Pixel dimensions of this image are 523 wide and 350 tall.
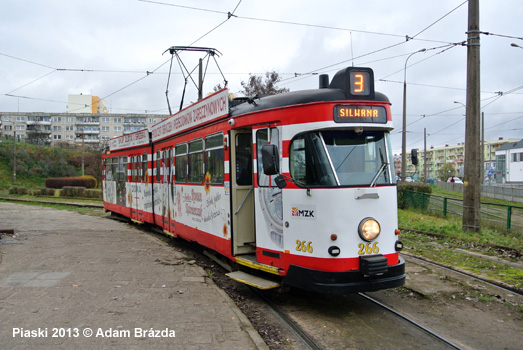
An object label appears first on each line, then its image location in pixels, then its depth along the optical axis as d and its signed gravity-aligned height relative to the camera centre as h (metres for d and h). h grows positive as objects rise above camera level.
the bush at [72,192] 37.70 -1.53
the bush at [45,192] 40.09 -1.59
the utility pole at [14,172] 54.00 +0.34
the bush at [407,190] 22.47 -1.09
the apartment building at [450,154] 131.35 +5.08
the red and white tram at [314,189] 5.97 -0.27
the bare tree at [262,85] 30.58 +6.16
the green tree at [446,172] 91.35 -0.72
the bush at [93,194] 36.12 -1.65
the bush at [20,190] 42.16 -1.45
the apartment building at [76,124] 101.56 +11.79
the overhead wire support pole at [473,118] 13.16 +1.53
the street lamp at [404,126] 26.78 +2.76
